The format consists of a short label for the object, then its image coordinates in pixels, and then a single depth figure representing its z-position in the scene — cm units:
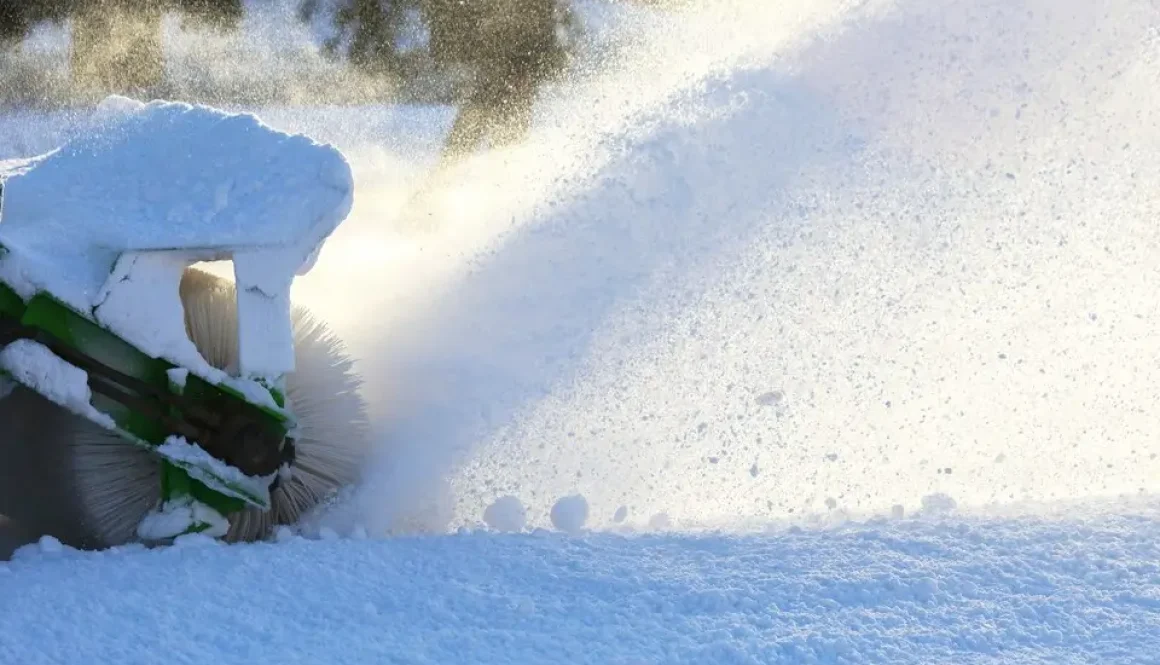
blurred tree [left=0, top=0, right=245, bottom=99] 1639
